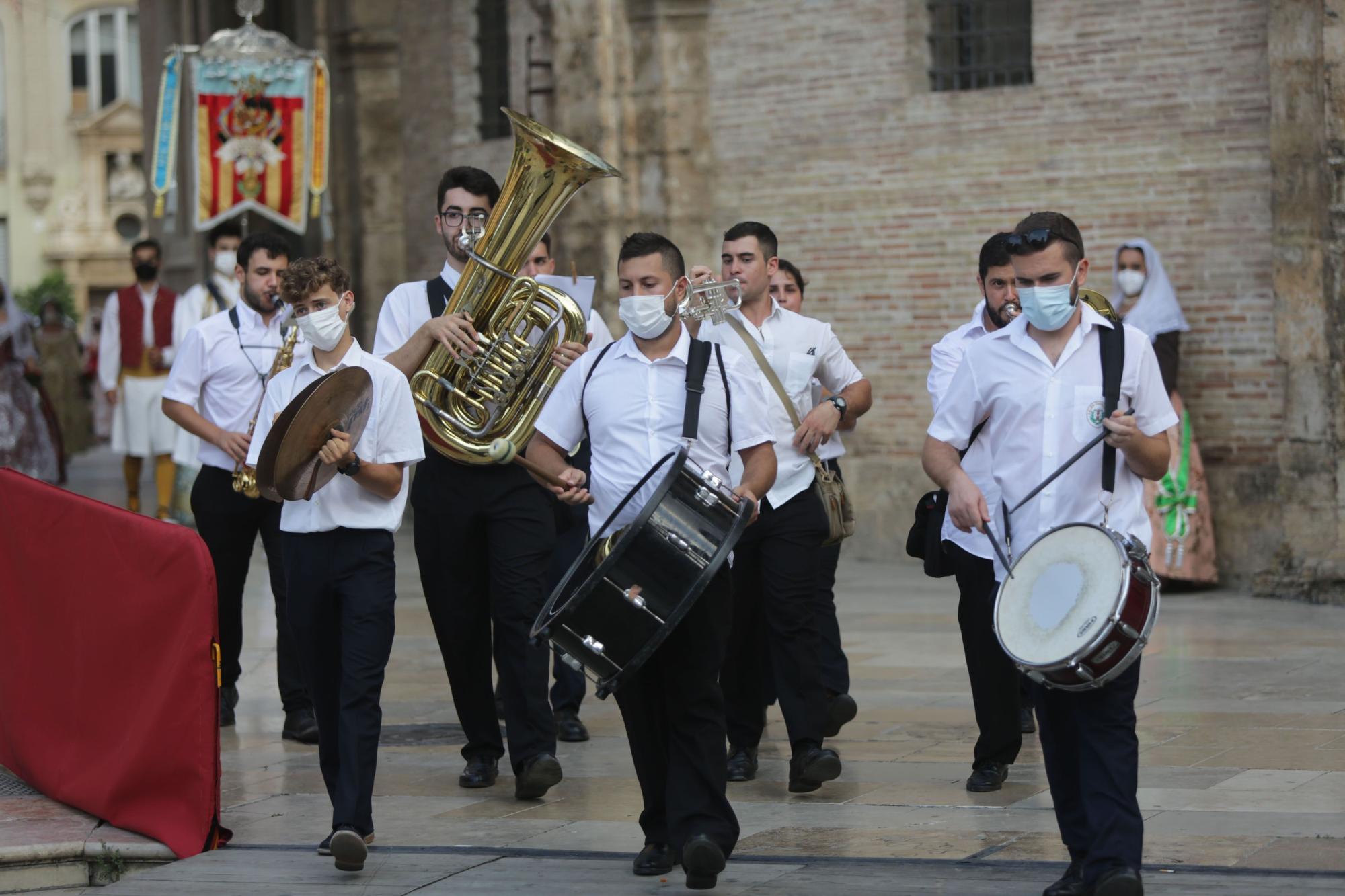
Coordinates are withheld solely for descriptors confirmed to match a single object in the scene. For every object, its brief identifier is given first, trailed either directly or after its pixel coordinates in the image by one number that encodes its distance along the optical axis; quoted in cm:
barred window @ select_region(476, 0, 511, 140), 3525
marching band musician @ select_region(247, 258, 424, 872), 1210
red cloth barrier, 1233
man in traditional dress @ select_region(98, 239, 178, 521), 3058
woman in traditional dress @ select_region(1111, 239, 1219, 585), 2356
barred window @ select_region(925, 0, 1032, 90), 2631
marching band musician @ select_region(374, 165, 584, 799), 1394
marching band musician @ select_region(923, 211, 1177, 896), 1041
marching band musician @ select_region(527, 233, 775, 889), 1116
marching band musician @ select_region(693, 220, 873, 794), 1395
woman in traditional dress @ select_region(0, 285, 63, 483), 3510
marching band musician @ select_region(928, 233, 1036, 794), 1349
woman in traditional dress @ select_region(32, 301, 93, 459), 4553
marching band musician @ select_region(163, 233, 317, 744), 1645
